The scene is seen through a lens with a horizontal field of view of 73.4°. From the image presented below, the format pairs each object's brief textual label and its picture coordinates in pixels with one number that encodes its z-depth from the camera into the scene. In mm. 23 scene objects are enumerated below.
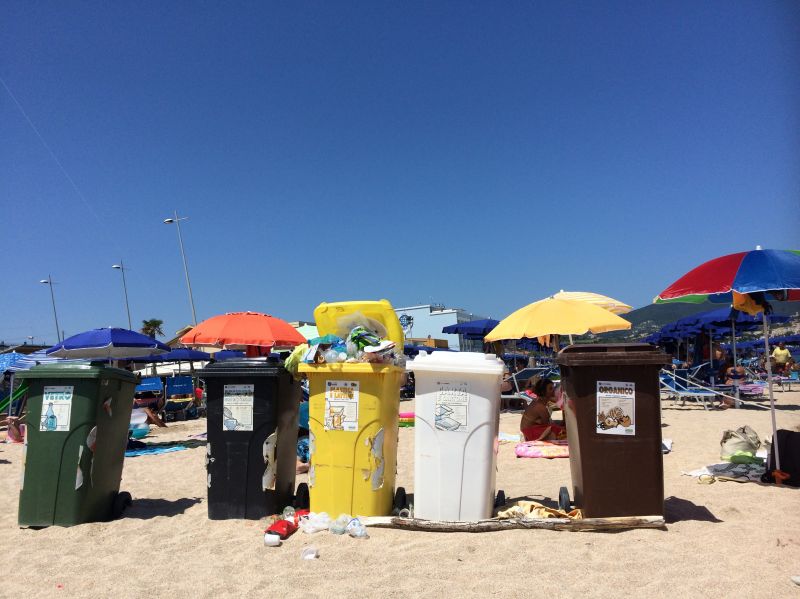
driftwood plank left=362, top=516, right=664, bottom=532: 3795
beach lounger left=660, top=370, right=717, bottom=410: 11953
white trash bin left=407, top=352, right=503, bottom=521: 4004
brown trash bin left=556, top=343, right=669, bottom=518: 3869
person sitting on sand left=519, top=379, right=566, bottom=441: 7895
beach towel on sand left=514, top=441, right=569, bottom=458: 7129
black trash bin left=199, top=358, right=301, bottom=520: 4414
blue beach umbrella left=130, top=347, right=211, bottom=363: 17828
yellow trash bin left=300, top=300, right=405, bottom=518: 4172
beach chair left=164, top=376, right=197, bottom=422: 13516
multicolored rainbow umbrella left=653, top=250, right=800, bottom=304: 4742
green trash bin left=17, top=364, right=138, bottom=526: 4359
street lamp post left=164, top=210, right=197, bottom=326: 26342
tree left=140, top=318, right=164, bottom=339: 54319
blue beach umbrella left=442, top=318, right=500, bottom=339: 16953
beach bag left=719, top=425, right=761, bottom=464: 5918
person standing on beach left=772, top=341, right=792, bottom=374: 19547
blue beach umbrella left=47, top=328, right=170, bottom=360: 10188
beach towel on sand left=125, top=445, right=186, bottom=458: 8377
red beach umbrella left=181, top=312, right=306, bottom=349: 9414
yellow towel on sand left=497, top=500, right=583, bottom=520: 4059
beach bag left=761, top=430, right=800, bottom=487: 5000
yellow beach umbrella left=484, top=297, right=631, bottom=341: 7953
